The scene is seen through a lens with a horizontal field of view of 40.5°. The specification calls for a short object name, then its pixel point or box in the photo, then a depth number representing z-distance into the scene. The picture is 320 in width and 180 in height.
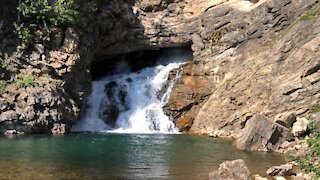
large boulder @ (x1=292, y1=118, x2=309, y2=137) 27.89
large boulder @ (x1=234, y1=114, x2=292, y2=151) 28.27
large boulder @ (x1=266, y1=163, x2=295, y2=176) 19.44
